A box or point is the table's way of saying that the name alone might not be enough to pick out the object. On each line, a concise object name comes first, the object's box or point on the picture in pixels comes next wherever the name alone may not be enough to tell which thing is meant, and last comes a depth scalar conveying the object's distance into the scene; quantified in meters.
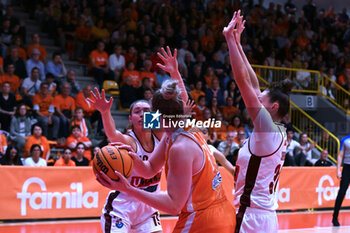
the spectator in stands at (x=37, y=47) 10.59
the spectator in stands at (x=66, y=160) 8.25
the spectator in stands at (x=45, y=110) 9.09
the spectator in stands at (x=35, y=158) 8.07
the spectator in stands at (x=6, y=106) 8.88
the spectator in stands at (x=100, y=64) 10.88
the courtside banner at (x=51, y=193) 7.23
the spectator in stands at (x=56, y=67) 10.32
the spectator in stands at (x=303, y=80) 10.67
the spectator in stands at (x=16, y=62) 9.93
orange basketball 2.69
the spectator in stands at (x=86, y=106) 9.83
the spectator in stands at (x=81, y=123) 9.33
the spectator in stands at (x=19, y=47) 10.41
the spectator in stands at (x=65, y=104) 9.43
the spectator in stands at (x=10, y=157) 8.05
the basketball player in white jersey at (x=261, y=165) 2.99
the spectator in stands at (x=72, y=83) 10.21
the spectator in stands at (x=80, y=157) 8.45
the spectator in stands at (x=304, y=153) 10.78
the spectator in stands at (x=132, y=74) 10.41
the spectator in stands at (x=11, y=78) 9.58
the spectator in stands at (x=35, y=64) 10.12
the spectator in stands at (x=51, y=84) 9.70
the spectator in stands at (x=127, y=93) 10.20
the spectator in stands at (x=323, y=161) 10.68
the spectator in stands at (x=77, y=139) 8.90
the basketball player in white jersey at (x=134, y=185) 3.75
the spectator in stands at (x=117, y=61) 10.98
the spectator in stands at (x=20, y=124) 8.74
